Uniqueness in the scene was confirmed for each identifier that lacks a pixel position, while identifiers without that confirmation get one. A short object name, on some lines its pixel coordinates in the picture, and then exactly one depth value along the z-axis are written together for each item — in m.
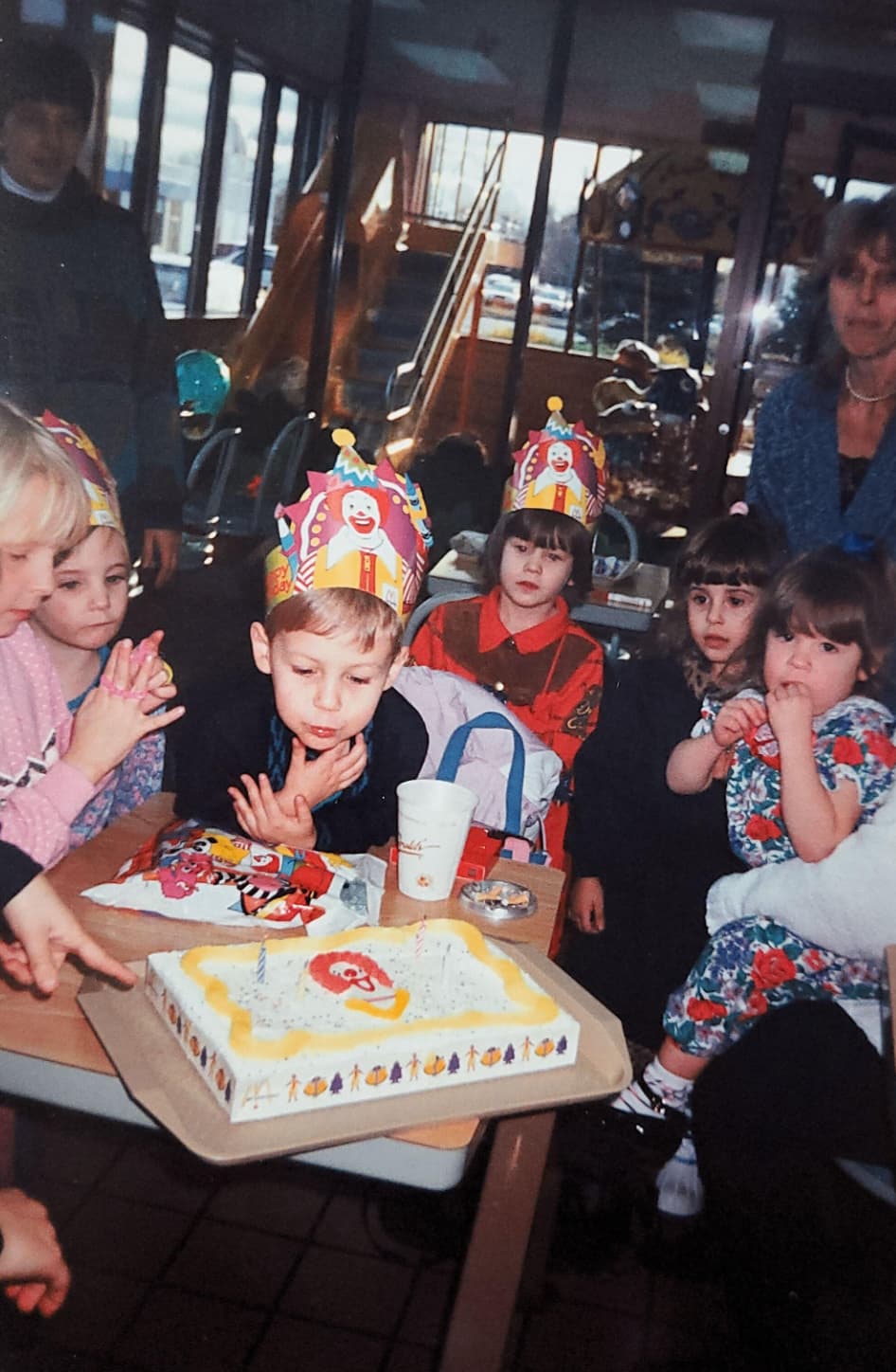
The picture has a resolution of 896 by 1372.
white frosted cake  0.92
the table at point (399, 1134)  0.92
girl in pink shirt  1.38
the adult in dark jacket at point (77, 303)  1.48
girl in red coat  2.08
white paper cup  1.27
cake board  0.88
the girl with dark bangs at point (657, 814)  1.80
